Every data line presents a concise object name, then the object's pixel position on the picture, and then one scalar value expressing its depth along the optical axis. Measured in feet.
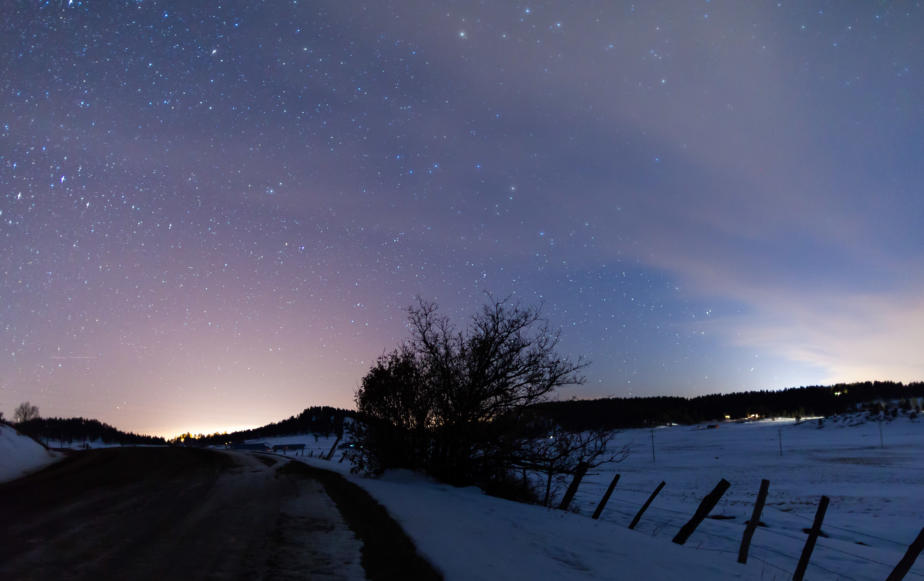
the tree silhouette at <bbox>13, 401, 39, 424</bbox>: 582.76
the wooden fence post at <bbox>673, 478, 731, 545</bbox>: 38.11
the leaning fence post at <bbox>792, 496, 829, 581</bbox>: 33.27
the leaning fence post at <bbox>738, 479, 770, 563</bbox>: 36.32
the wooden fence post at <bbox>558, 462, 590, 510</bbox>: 49.96
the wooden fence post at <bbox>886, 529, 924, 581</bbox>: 29.81
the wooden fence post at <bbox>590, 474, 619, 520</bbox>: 48.42
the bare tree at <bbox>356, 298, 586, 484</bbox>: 56.85
